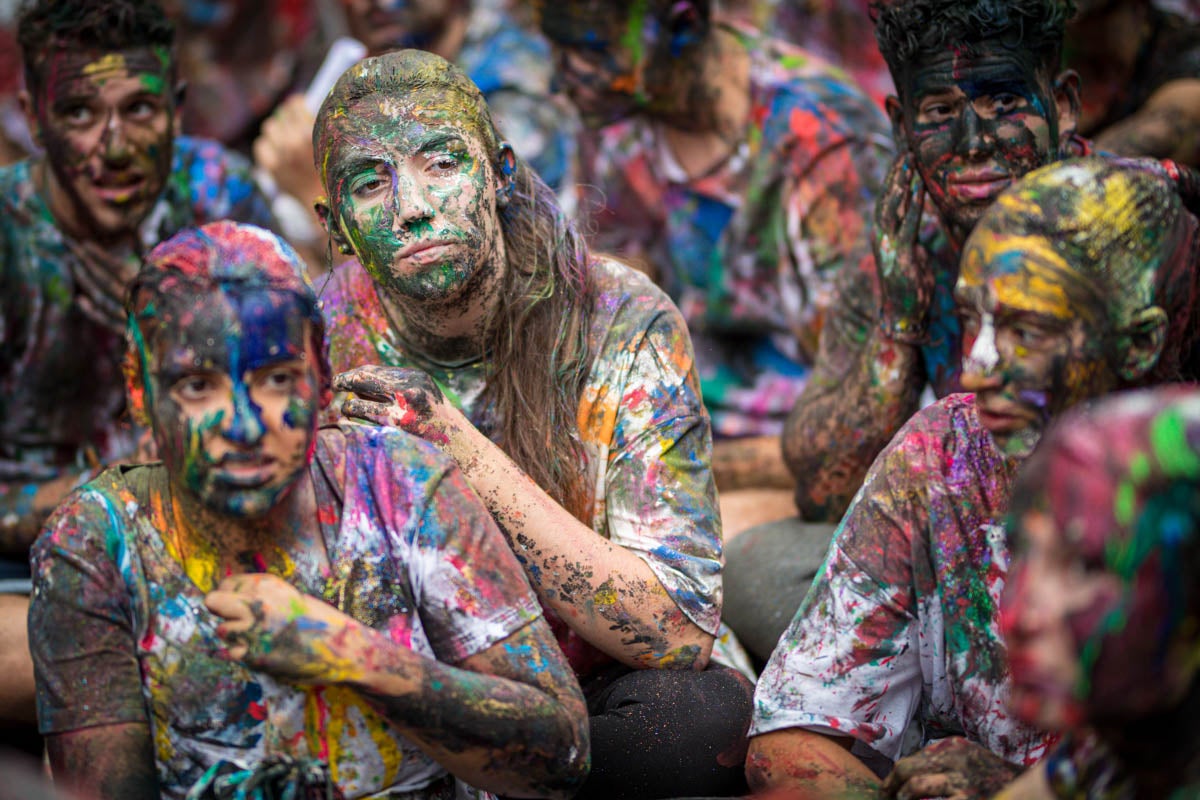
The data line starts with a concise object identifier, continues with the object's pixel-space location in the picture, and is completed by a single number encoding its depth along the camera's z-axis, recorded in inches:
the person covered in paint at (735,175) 358.0
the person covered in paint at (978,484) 173.3
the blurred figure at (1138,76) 383.2
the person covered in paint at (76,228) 331.3
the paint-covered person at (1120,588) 134.4
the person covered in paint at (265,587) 174.9
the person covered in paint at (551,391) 225.8
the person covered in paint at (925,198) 255.1
